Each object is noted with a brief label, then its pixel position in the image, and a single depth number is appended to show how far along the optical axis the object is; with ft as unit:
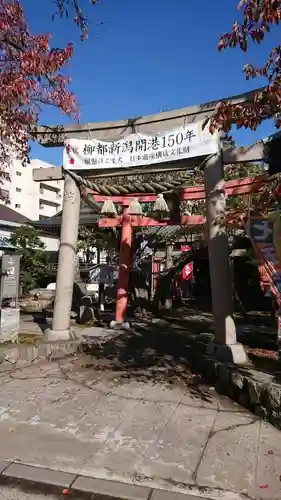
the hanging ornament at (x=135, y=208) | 35.32
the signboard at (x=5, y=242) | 62.47
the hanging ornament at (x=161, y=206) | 30.63
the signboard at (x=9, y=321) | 26.23
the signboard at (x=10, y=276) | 27.81
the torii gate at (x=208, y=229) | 22.78
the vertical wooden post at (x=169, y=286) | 54.66
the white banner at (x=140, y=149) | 24.06
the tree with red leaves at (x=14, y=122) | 18.38
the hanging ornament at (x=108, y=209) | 34.06
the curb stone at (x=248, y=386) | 15.17
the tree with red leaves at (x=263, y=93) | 11.23
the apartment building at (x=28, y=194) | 188.26
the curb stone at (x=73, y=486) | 10.54
